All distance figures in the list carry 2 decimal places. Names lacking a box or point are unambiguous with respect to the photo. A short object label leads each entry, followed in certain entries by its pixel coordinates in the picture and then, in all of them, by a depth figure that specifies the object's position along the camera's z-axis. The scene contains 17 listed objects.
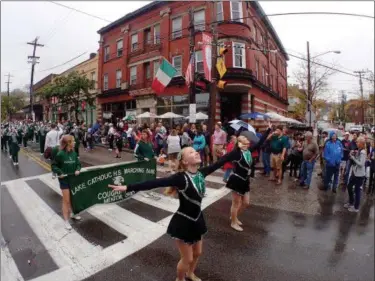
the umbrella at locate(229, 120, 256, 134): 6.69
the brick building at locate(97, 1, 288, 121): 19.60
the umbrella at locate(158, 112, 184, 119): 19.84
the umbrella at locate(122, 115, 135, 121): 22.83
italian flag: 13.39
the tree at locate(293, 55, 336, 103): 30.25
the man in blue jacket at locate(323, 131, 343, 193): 8.45
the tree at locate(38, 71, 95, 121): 25.69
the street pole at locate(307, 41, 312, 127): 20.71
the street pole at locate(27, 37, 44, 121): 32.25
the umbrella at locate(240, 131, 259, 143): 5.84
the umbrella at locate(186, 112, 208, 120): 18.36
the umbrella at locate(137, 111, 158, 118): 20.78
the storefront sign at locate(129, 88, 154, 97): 24.33
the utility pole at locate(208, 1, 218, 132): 12.63
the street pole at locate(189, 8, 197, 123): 12.94
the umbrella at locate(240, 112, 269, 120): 17.02
